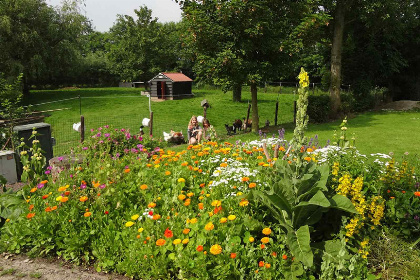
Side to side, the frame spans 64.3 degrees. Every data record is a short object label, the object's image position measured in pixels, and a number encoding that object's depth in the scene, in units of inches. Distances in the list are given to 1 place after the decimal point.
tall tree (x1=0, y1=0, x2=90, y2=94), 1107.3
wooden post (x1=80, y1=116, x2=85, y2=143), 442.7
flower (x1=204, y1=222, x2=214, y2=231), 135.2
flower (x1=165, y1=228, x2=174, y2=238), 135.5
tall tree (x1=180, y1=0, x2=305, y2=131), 547.2
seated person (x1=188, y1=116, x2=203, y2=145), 444.5
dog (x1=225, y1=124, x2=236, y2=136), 594.8
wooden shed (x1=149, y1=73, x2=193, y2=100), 1273.4
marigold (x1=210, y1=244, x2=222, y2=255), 125.1
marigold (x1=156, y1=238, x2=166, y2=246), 133.8
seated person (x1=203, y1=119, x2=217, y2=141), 498.3
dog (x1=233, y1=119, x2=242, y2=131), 610.0
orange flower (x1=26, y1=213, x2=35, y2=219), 161.8
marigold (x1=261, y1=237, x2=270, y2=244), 133.6
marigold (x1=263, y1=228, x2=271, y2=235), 134.3
